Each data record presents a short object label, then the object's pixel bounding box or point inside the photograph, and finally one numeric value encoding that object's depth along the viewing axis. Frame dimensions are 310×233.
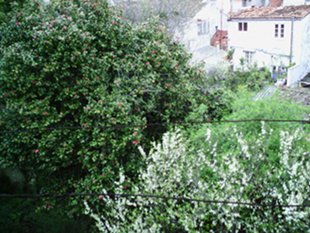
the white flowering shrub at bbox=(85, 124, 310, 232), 4.51
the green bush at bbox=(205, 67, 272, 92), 15.76
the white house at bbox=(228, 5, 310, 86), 17.36
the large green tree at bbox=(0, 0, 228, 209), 6.24
